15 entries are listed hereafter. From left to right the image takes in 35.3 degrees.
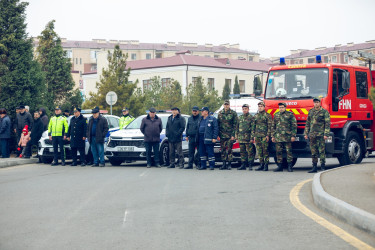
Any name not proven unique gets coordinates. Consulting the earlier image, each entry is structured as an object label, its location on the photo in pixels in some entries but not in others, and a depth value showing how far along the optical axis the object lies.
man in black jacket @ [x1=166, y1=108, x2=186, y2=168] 17.70
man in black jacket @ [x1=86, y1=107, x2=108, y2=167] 18.50
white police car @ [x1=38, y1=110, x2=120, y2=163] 19.59
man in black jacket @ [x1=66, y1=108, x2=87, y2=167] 18.84
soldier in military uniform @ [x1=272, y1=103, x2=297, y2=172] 15.55
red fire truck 15.64
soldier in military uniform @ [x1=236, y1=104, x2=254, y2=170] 16.55
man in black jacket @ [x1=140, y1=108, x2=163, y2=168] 17.74
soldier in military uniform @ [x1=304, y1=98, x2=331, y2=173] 15.02
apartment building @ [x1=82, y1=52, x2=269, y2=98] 86.44
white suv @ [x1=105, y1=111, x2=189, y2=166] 18.28
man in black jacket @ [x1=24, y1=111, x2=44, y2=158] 20.19
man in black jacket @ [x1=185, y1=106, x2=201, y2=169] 17.42
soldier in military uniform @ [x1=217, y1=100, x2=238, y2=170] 16.97
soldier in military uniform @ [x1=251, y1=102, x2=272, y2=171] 16.08
